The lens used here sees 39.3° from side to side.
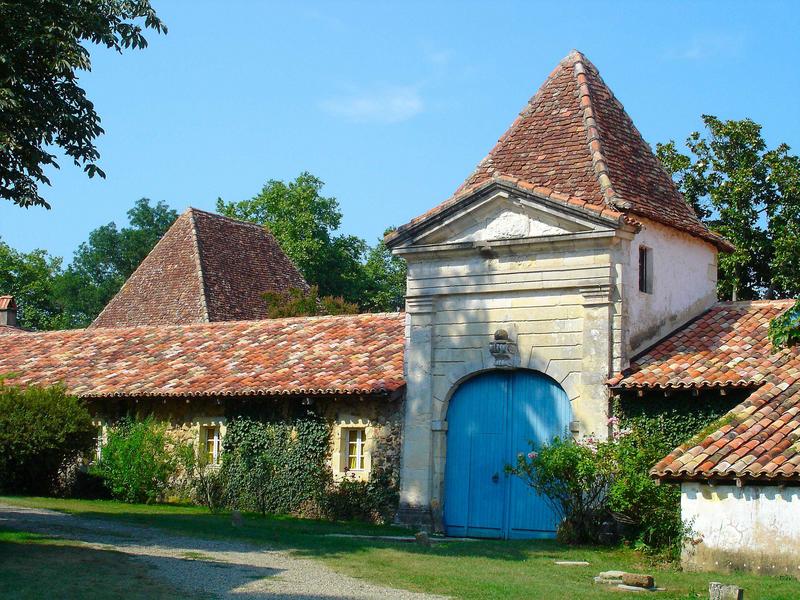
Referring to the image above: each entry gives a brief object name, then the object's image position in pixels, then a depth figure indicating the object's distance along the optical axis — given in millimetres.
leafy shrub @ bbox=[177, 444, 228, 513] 23109
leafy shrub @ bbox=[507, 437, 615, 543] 17891
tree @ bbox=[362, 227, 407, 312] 53844
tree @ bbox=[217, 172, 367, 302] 52156
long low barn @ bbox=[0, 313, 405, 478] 21688
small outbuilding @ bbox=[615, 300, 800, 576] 14648
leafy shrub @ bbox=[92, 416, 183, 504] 23328
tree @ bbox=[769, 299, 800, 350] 15297
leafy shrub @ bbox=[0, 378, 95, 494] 23016
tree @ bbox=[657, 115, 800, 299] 30844
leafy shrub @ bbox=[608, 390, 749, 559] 17125
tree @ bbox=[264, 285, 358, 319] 35688
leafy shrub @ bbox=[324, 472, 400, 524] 21219
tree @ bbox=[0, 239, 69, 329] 63969
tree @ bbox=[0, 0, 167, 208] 14734
